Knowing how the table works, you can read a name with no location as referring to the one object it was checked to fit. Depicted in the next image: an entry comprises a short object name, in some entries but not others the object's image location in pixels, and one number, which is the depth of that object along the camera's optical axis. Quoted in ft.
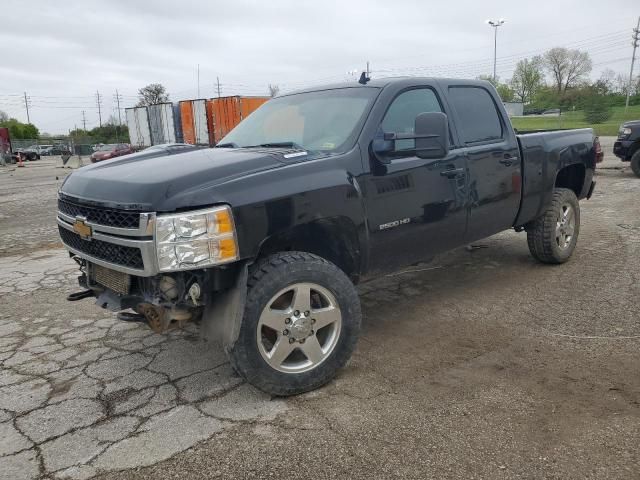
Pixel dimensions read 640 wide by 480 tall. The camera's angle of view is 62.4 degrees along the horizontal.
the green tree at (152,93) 245.04
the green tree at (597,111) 128.06
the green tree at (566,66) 261.85
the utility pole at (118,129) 233.96
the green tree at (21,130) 233.55
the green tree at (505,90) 276.39
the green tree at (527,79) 271.08
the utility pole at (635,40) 188.39
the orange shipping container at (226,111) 74.74
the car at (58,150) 180.61
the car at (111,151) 98.88
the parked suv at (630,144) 39.37
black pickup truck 9.30
